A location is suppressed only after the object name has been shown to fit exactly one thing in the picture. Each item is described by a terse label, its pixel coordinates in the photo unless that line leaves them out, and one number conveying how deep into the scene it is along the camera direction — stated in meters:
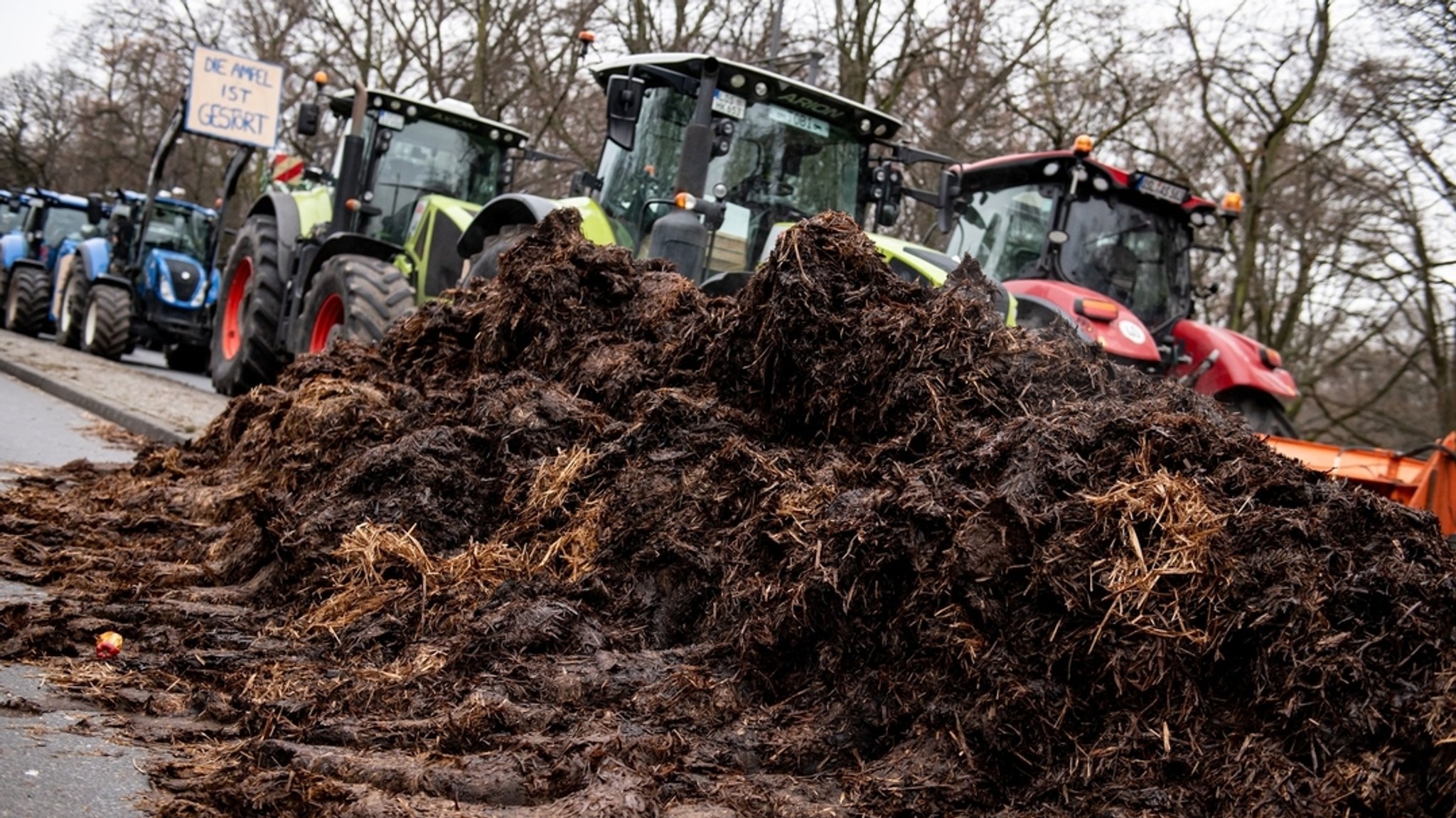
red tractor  11.05
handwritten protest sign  17.91
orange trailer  7.78
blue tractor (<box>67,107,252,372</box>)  18.50
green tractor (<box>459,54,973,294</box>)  8.89
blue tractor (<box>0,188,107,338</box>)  22.39
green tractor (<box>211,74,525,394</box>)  11.55
